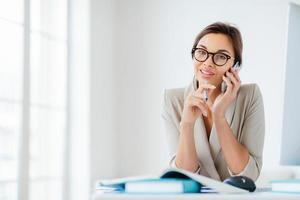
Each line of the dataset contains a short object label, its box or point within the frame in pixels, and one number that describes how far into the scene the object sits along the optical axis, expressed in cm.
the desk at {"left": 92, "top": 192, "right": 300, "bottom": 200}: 166
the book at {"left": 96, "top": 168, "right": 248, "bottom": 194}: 171
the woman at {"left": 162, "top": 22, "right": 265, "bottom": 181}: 234
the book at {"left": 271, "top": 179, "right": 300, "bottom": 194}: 175
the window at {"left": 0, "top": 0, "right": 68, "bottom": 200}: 429
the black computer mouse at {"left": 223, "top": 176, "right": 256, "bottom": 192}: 176
